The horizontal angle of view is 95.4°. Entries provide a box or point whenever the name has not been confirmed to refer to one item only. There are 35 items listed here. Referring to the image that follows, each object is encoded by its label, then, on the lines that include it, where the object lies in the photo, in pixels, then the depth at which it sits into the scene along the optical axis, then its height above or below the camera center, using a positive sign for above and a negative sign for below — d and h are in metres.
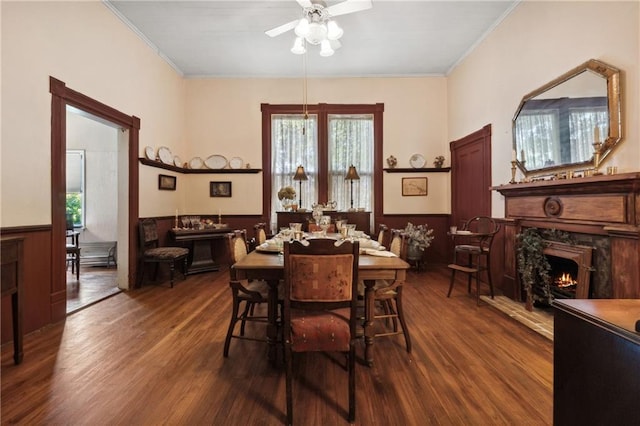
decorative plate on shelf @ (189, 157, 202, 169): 5.93 +1.07
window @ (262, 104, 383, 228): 5.89 +1.30
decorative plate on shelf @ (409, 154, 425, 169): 5.93 +1.08
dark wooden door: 4.54 +0.66
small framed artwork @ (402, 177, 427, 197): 5.93 +0.59
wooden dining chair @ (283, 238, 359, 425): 1.61 -0.46
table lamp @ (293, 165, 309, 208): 5.33 +0.73
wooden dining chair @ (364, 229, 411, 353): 2.38 -0.65
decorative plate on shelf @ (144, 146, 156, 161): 4.61 +1.02
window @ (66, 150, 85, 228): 5.70 +0.60
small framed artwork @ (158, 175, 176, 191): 5.01 +0.59
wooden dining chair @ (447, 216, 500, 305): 3.66 -0.46
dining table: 2.05 -0.43
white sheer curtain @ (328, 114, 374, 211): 5.94 +1.20
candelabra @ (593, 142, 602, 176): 2.53 +0.51
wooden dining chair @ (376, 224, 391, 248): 3.34 -0.27
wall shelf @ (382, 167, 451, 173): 5.87 +0.89
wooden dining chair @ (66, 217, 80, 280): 4.49 -0.50
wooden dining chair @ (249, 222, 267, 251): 3.39 -0.25
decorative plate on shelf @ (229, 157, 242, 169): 5.95 +1.06
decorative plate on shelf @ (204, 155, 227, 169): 5.96 +1.11
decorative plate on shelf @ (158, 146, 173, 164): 5.01 +1.07
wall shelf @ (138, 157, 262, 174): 5.70 +0.89
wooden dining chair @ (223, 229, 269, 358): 2.35 -0.65
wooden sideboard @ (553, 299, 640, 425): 0.87 -0.50
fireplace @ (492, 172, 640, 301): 2.27 -0.08
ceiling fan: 2.99 +2.12
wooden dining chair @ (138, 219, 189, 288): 4.31 -0.55
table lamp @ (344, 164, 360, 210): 5.39 +0.75
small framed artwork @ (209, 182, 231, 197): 5.93 +0.53
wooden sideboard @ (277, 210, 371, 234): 5.27 -0.05
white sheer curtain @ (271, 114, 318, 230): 5.94 +1.26
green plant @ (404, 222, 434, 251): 5.24 -0.43
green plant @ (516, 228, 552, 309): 3.15 -0.56
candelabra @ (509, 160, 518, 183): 3.61 +0.54
